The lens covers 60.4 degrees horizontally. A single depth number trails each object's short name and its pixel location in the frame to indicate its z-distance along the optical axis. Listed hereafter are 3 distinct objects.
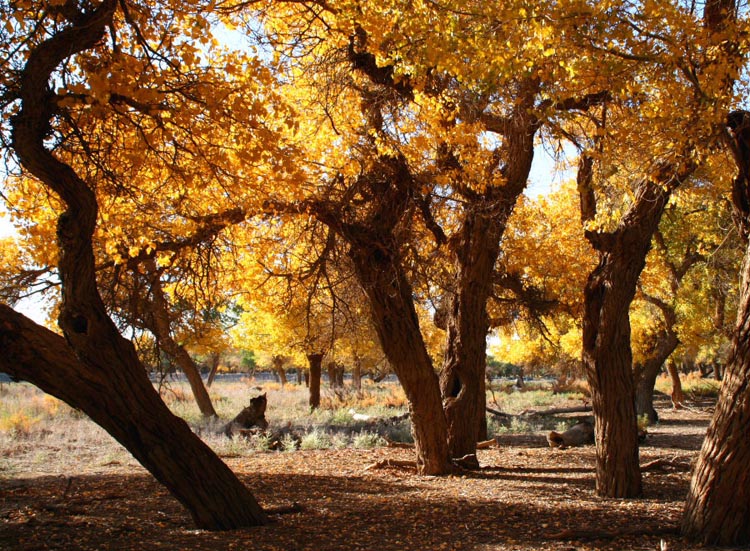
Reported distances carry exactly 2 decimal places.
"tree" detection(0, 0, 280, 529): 4.33
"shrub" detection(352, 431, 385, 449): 11.96
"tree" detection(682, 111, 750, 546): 4.79
